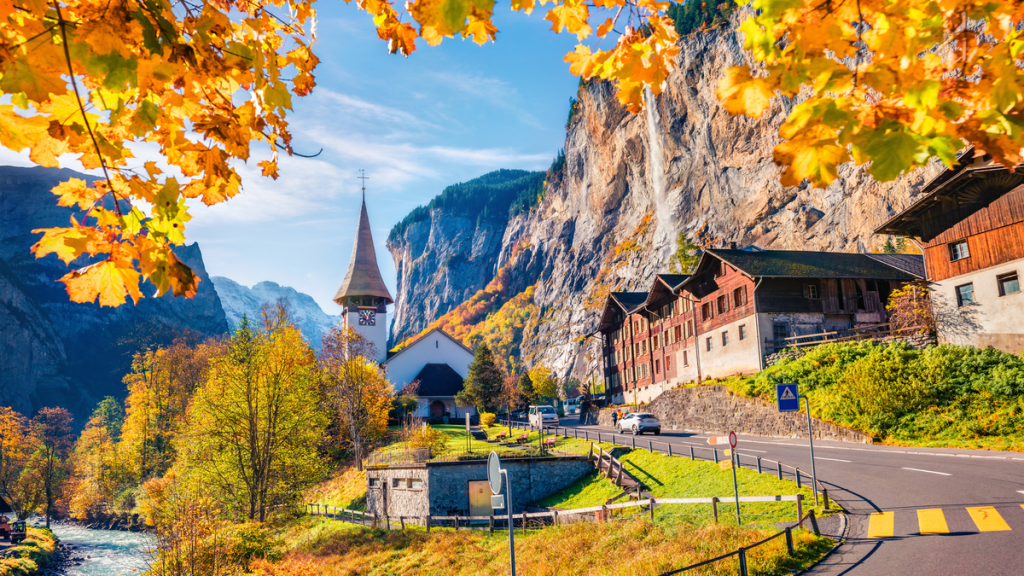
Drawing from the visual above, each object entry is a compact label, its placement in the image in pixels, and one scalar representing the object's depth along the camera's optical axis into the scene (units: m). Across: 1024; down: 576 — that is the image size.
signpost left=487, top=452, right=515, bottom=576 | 10.45
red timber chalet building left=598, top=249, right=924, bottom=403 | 39.31
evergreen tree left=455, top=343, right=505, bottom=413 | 62.66
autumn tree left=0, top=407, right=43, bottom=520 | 53.36
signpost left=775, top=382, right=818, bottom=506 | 14.95
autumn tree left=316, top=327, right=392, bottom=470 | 43.97
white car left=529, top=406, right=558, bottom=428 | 47.22
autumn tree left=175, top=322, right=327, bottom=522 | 30.48
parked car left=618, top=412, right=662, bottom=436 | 35.88
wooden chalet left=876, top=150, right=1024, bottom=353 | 25.12
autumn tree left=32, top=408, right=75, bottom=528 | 54.53
